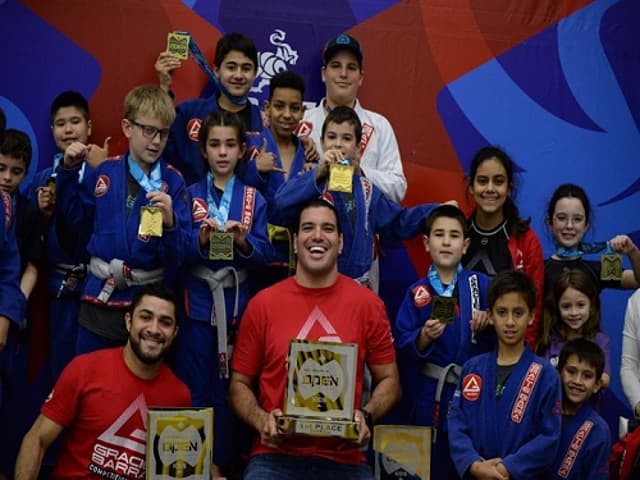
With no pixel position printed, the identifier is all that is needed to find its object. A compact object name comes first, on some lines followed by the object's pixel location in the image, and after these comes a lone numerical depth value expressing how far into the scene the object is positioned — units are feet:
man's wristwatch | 16.46
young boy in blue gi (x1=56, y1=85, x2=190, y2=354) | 17.88
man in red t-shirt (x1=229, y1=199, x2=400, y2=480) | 16.65
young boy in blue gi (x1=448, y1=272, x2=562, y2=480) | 16.53
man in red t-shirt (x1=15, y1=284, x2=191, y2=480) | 16.66
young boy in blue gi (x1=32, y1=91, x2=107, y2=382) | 19.24
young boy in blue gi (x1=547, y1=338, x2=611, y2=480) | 17.31
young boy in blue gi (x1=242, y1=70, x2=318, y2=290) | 19.62
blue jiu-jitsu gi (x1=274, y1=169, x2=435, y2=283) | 18.39
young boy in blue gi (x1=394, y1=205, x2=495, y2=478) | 18.34
